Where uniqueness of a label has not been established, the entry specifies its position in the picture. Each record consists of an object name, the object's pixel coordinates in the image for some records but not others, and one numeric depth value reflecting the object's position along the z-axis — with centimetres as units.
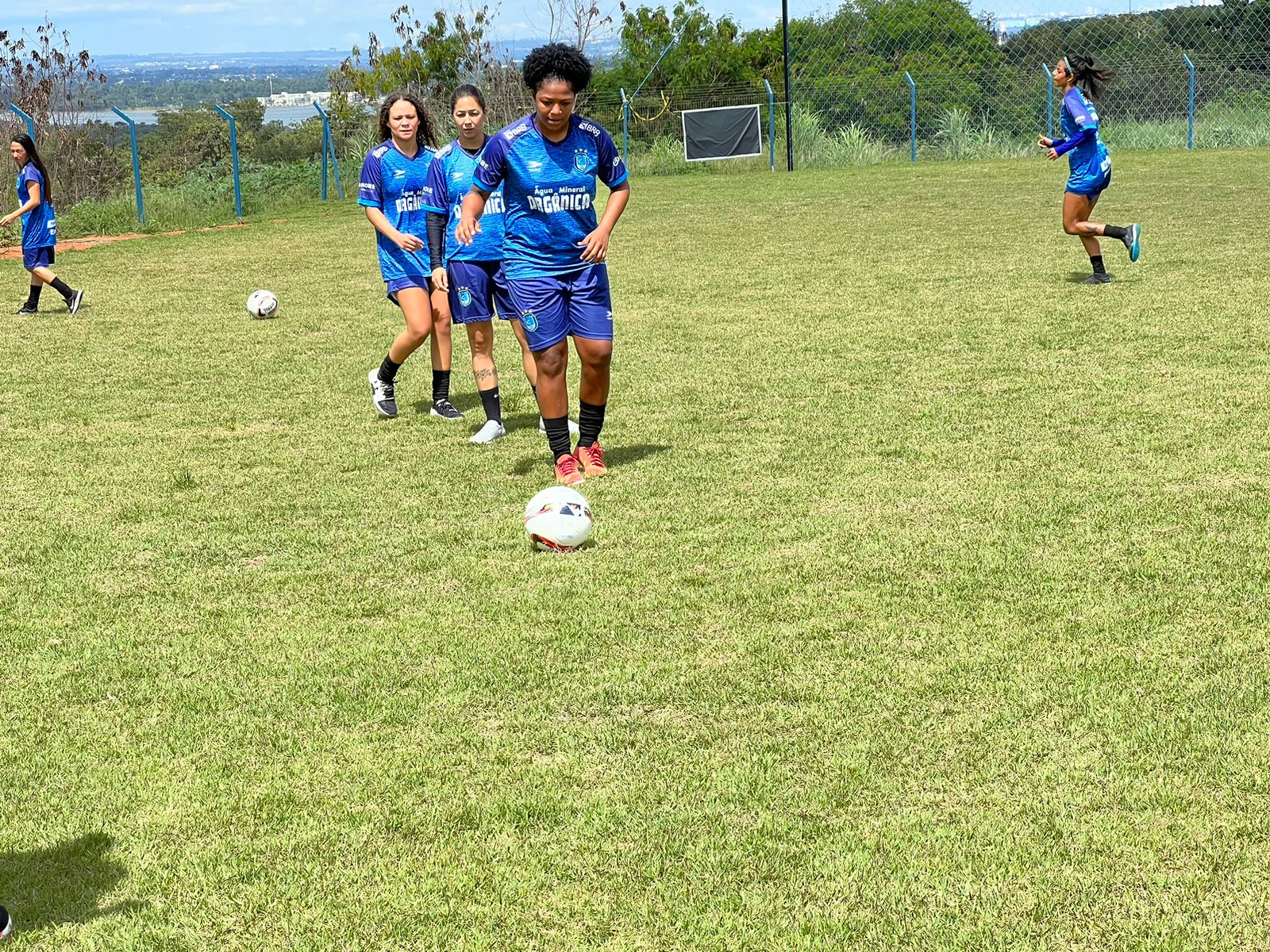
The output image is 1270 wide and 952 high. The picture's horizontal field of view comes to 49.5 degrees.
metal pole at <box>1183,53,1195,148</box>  3133
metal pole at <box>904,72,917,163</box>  3170
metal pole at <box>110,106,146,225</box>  2334
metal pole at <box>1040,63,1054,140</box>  3247
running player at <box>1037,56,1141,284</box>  1234
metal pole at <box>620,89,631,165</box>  3044
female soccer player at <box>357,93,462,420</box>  840
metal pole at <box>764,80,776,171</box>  3147
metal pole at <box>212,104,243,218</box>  2436
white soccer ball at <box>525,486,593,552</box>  589
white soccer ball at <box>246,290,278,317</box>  1335
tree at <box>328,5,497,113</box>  3622
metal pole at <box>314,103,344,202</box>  2712
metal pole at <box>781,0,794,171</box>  3180
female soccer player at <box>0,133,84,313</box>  1413
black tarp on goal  3212
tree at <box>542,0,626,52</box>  3788
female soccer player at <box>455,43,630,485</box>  668
